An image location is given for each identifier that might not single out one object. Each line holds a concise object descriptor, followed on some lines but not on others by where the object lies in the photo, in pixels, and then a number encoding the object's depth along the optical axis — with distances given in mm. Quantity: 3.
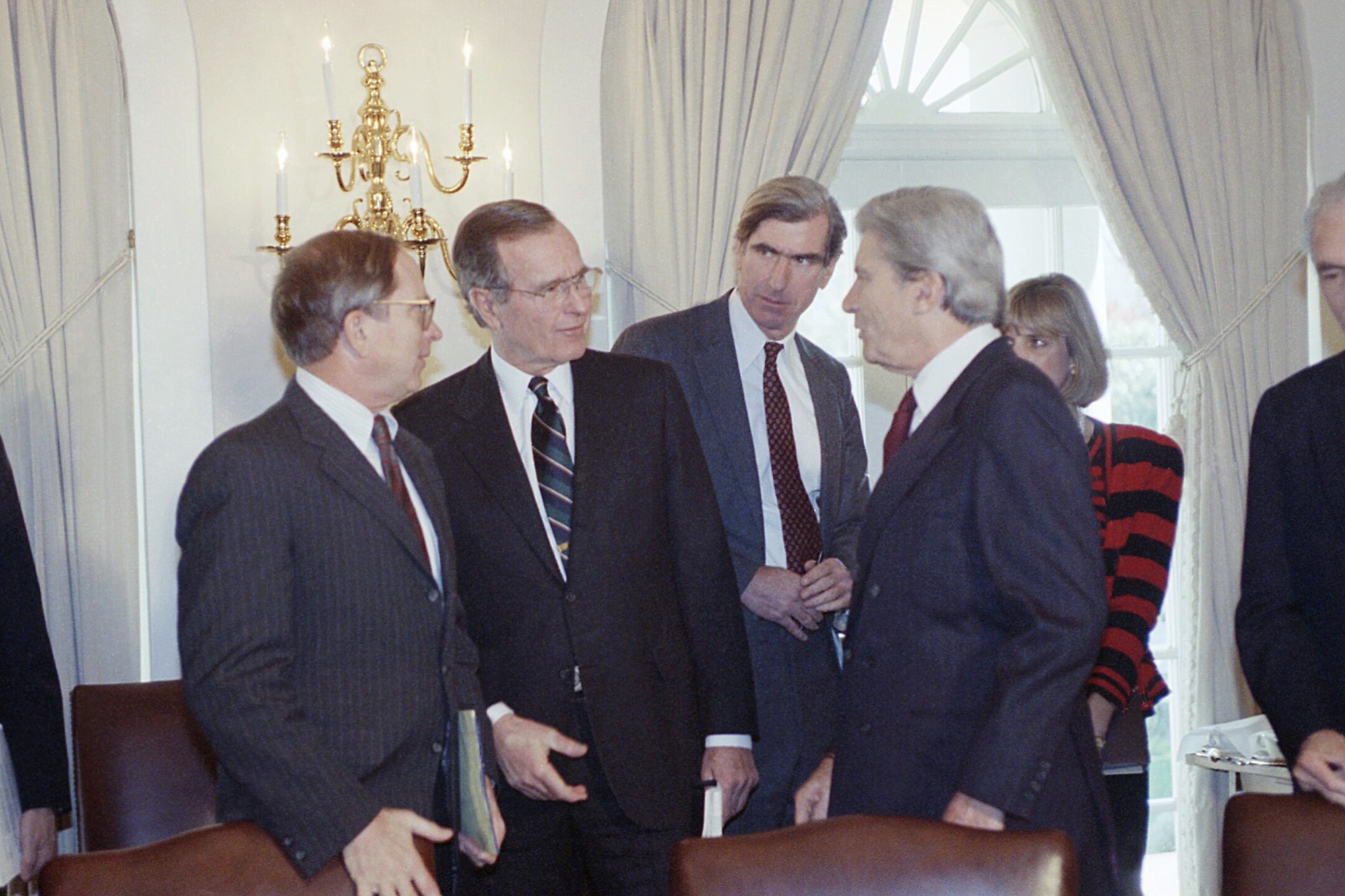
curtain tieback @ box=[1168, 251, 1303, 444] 4363
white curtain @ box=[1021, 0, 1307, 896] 4309
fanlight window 4438
